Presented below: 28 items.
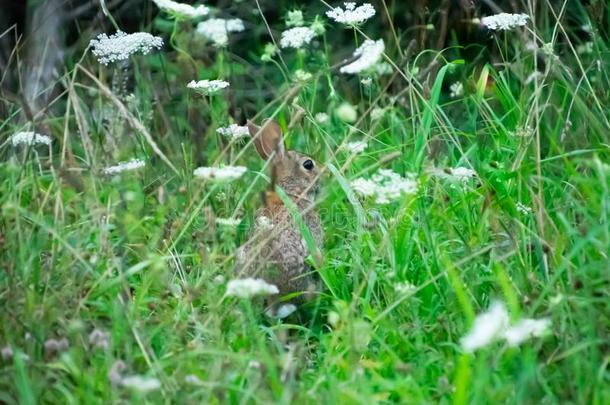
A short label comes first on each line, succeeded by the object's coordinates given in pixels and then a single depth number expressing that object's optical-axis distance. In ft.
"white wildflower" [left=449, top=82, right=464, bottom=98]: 36.63
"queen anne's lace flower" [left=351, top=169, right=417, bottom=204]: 22.59
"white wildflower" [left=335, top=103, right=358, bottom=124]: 22.47
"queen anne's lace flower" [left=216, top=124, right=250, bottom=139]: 30.07
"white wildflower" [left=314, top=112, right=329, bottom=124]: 35.45
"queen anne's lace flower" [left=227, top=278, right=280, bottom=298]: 20.76
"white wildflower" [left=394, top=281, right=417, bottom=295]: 22.74
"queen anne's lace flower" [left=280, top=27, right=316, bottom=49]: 28.63
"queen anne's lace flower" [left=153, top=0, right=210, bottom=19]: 24.76
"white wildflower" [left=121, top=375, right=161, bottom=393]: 18.71
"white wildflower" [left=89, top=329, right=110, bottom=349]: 21.45
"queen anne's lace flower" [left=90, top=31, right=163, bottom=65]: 28.68
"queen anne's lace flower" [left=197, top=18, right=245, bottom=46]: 27.66
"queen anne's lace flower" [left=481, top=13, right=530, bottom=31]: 28.60
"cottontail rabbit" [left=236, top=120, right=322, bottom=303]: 28.16
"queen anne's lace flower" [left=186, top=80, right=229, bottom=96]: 28.60
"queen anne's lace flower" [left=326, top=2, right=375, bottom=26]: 27.81
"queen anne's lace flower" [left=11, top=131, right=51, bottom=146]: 25.48
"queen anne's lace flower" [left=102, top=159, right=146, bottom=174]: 26.40
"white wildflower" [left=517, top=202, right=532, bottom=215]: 27.78
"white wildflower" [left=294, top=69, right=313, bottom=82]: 28.78
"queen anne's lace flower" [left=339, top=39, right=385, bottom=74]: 23.71
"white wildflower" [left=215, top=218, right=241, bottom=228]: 23.18
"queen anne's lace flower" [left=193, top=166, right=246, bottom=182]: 22.44
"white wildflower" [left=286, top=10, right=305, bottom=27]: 30.99
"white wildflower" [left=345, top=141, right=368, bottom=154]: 26.61
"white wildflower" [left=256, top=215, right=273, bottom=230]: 25.52
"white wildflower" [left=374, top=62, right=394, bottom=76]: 25.25
